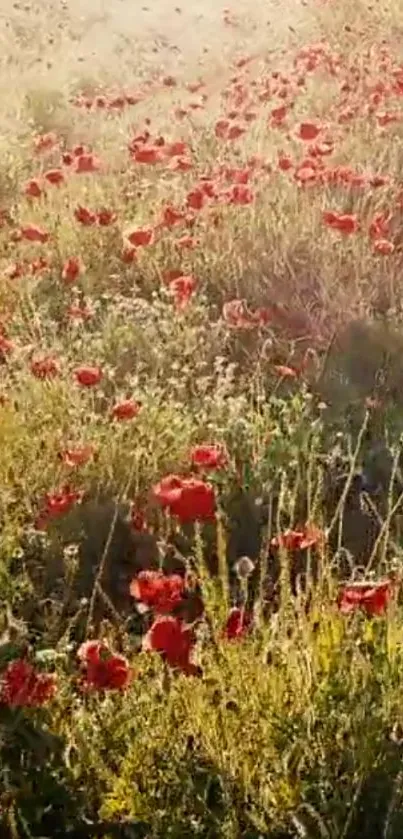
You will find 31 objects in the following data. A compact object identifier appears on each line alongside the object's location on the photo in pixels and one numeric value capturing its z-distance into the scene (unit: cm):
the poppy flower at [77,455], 294
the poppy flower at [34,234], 413
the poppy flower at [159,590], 223
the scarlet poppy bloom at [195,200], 422
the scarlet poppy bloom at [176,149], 493
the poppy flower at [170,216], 422
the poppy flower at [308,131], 482
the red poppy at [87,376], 312
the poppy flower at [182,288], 379
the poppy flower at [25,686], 217
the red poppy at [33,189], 459
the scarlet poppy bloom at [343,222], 382
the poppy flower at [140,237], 404
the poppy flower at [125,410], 292
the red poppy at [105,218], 428
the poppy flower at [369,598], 217
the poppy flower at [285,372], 344
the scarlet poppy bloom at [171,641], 213
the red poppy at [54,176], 450
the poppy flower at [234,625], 222
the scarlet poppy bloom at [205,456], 270
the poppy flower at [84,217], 430
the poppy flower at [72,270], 416
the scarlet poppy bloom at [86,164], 462
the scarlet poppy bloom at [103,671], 213
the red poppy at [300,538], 236
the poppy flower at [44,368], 338
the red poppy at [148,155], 457
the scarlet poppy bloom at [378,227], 399
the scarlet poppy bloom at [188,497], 243
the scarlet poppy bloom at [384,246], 382
